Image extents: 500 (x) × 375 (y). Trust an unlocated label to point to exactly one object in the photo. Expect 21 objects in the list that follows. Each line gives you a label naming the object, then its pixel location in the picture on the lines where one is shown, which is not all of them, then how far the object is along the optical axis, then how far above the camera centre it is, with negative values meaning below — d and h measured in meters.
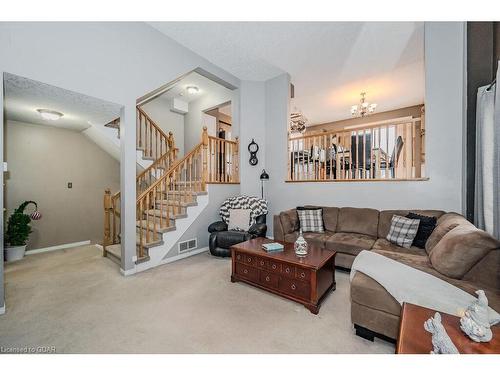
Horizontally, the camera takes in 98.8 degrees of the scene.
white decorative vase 2.37 -0.71
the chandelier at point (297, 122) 6.40 +1.89
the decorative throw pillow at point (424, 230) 2.65 -0.57
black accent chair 3.50 -0.85
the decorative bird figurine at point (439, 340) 0.93 -0.70
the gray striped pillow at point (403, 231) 2.70 -0.61
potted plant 3.52 -0.77
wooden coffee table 2.10 -0.94
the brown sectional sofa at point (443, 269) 1.57 -0.74
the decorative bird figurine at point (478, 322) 1.00 -0.66
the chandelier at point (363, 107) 5.75 +2.15
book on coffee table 2.51 -0.73
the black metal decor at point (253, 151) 4.79 +0.77
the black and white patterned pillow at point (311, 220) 3.56 -0.59
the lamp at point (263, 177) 4.61 +0.17
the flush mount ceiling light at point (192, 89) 5.27 +2.42
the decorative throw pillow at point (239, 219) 3.89 -0.62
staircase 3.38 +0.09
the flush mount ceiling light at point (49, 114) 3.19 +1.12
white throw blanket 1.37 -0.73
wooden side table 0.98 -0.76
